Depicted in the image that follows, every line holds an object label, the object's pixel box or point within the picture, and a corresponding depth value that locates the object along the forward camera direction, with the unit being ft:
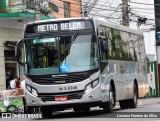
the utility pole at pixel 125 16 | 100.15
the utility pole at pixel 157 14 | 170.06
